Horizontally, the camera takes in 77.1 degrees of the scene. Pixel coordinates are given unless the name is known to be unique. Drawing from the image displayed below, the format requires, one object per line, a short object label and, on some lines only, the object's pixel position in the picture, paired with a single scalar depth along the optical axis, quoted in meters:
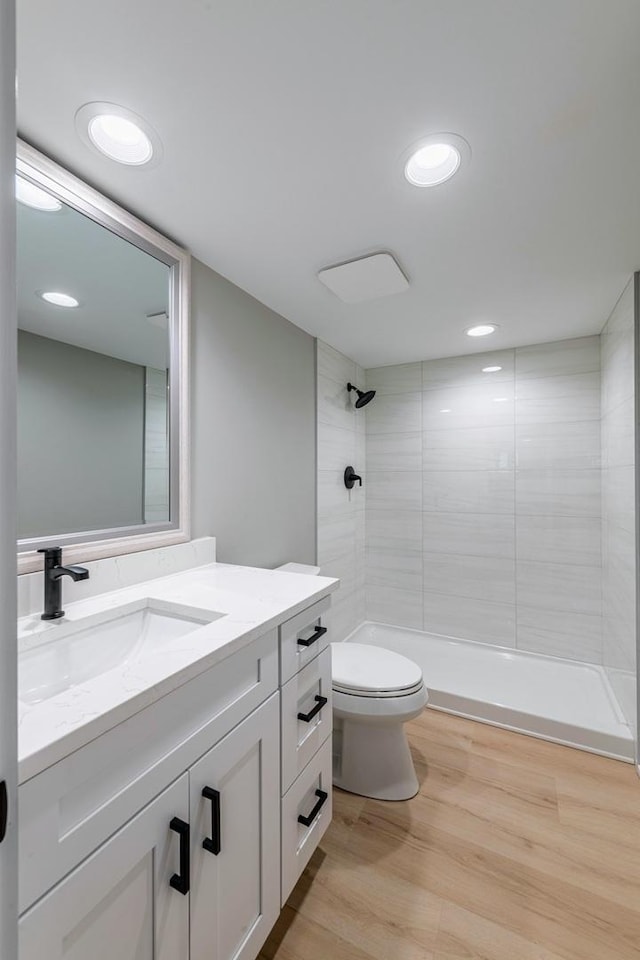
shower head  2.86
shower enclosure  2.24
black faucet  0.99
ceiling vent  1.64
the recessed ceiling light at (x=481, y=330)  2.37
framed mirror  1.11
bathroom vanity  0.55
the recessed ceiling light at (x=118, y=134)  0.97
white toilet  1.60
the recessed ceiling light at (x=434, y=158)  1.06
